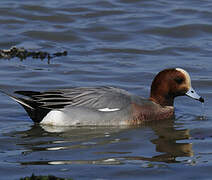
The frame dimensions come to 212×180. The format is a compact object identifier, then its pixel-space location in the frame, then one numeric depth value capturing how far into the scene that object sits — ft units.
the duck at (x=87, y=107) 49.08
